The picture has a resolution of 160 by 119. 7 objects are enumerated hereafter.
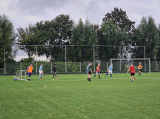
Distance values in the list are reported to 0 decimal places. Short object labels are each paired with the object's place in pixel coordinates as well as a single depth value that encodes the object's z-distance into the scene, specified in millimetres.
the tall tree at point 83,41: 46812
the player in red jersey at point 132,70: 21969
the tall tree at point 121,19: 58875
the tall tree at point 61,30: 50250
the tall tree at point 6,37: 42562
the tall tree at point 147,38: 50156
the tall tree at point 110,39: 48512
